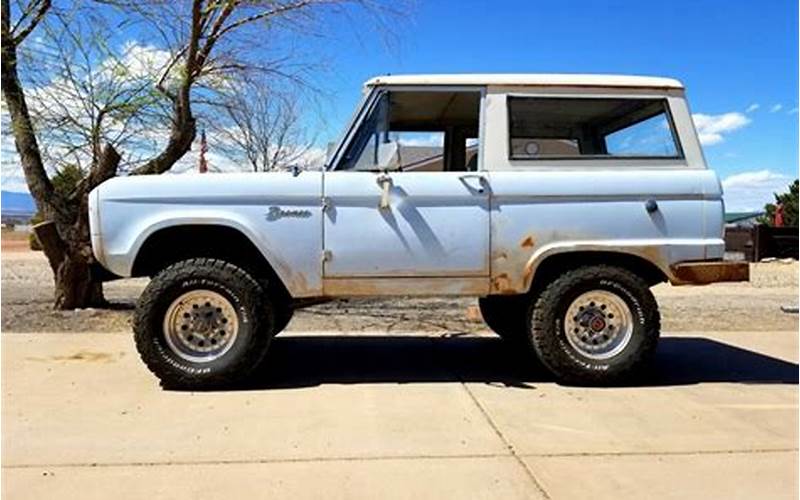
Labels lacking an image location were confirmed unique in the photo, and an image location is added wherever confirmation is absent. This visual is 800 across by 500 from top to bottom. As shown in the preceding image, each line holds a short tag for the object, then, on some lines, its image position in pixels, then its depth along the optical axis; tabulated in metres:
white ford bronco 5.38
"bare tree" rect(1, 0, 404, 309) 8.09
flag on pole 9.29
